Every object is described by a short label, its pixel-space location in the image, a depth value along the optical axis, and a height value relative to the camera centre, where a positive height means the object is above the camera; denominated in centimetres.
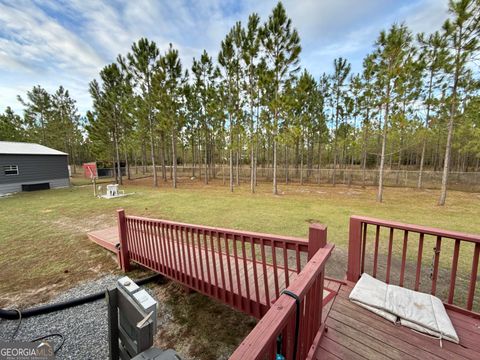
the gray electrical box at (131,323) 107 -101
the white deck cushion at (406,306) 151 -133
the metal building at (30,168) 1280 -45
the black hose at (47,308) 260 -211
